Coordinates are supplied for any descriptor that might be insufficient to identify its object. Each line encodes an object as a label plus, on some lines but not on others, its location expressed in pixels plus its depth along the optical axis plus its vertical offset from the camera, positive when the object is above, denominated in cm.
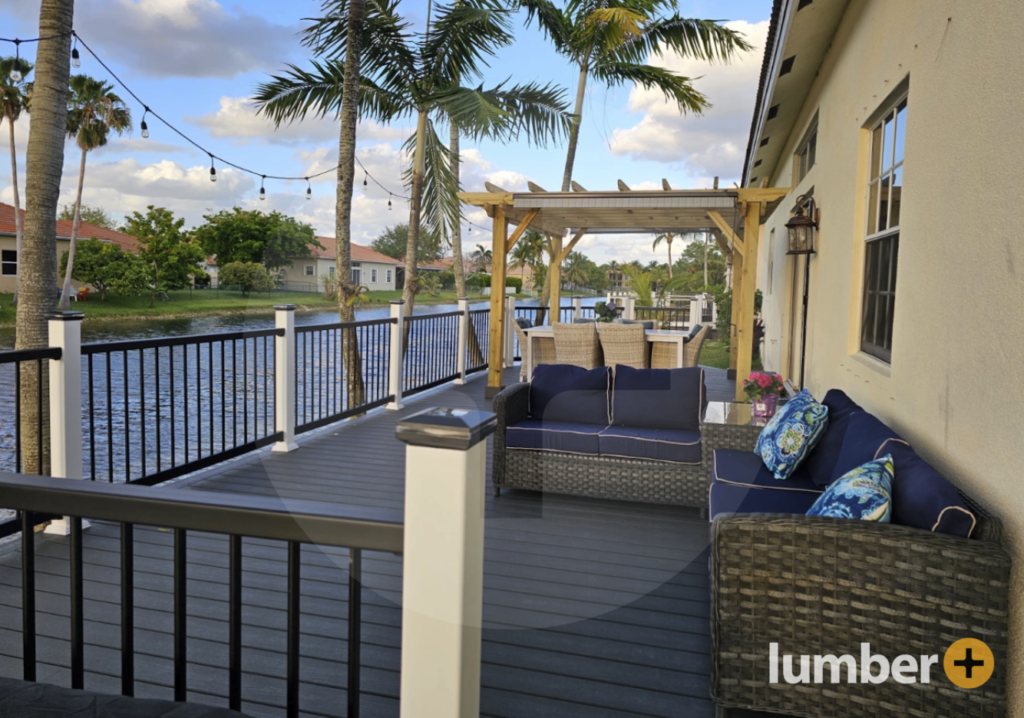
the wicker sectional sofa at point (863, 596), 184 -78
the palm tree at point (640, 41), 1282 +501
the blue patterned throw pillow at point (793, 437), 331 -59
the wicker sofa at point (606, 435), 421 -78
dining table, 786 -33
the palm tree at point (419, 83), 945 +309
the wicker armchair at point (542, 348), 825 -50
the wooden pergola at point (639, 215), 730 +112
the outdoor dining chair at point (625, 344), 770 -40
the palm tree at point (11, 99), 2183 +616
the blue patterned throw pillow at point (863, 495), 210 -56
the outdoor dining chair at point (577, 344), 771 -40
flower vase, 418 -57
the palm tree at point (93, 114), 2347 +619
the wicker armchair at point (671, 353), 801 -50
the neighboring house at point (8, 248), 2505 +158
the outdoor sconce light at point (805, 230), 587 +71
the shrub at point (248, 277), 2819 +90
